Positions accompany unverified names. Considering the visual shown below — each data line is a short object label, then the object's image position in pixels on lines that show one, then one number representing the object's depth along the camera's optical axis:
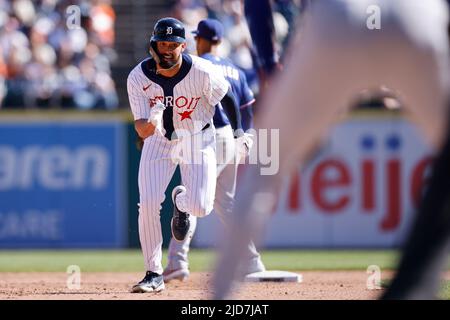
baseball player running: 14.07
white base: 16.84
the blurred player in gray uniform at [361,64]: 6.72
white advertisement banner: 26.16
